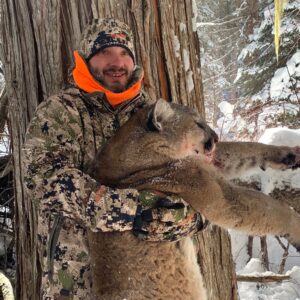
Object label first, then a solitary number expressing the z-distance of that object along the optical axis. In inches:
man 101.5
